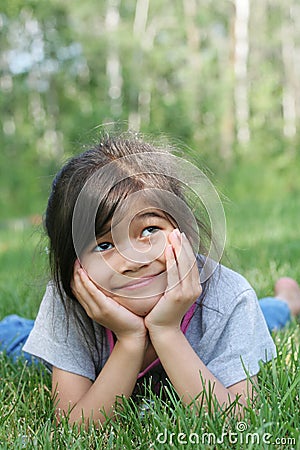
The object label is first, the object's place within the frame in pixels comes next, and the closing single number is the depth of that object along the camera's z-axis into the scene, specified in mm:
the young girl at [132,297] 1472
